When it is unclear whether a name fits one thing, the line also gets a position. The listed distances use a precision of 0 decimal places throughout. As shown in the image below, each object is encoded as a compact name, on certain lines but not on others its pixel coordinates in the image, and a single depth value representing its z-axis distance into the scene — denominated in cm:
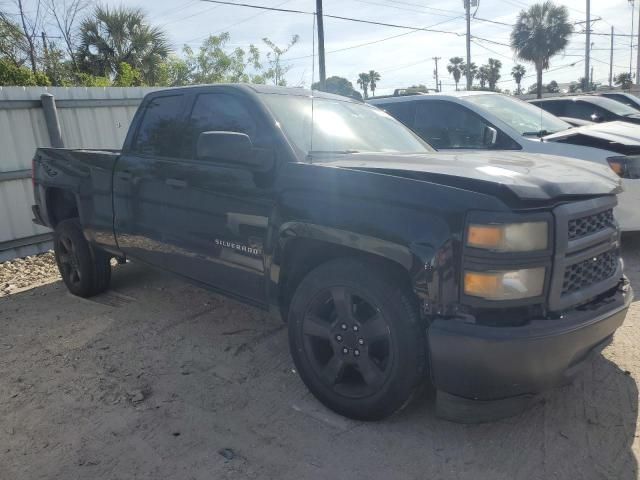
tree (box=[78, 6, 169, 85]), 1761
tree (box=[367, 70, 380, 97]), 6847
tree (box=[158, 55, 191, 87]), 1873
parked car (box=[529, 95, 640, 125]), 896
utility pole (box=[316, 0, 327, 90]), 1687
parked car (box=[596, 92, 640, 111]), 1249
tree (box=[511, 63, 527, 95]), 6912
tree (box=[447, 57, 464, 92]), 8034
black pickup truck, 228
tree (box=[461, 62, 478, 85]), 7091
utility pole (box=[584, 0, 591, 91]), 3138
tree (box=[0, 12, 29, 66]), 1606
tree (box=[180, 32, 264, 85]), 2240
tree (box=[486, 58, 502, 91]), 7006
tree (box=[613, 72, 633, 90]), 5209
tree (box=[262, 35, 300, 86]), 2208
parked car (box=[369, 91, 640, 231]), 519
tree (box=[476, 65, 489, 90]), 7053
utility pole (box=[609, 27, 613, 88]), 6419
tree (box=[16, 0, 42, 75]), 1709
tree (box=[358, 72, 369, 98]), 6444
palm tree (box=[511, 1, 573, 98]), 2764
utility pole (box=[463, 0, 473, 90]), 2902
